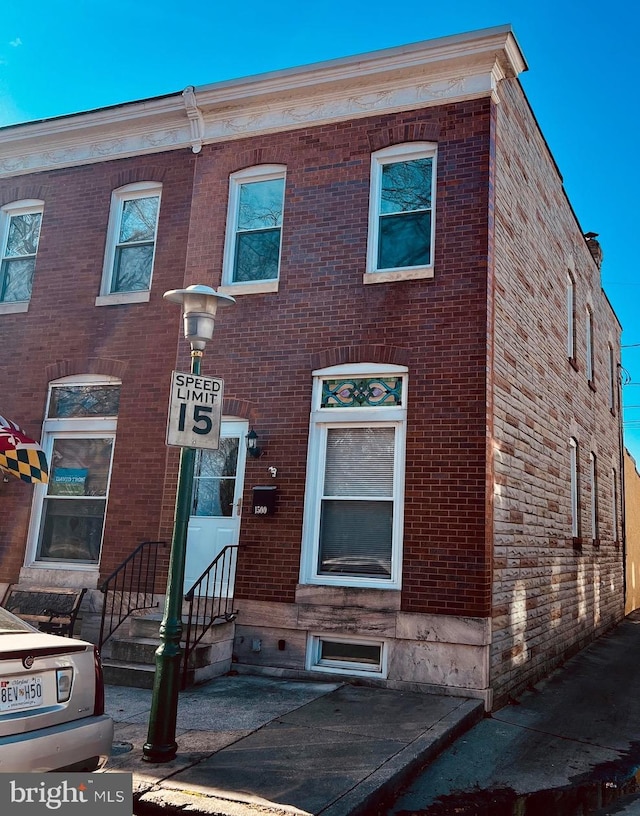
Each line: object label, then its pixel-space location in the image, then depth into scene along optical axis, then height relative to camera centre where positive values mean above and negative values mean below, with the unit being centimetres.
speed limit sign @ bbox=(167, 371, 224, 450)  613 +103
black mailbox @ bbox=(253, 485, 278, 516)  945 +50
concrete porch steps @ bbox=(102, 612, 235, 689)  828 -137
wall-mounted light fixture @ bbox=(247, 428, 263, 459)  967 +121
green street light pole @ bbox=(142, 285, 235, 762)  570 -44
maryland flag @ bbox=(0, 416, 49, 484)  983 +93
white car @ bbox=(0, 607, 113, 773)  401 -100
